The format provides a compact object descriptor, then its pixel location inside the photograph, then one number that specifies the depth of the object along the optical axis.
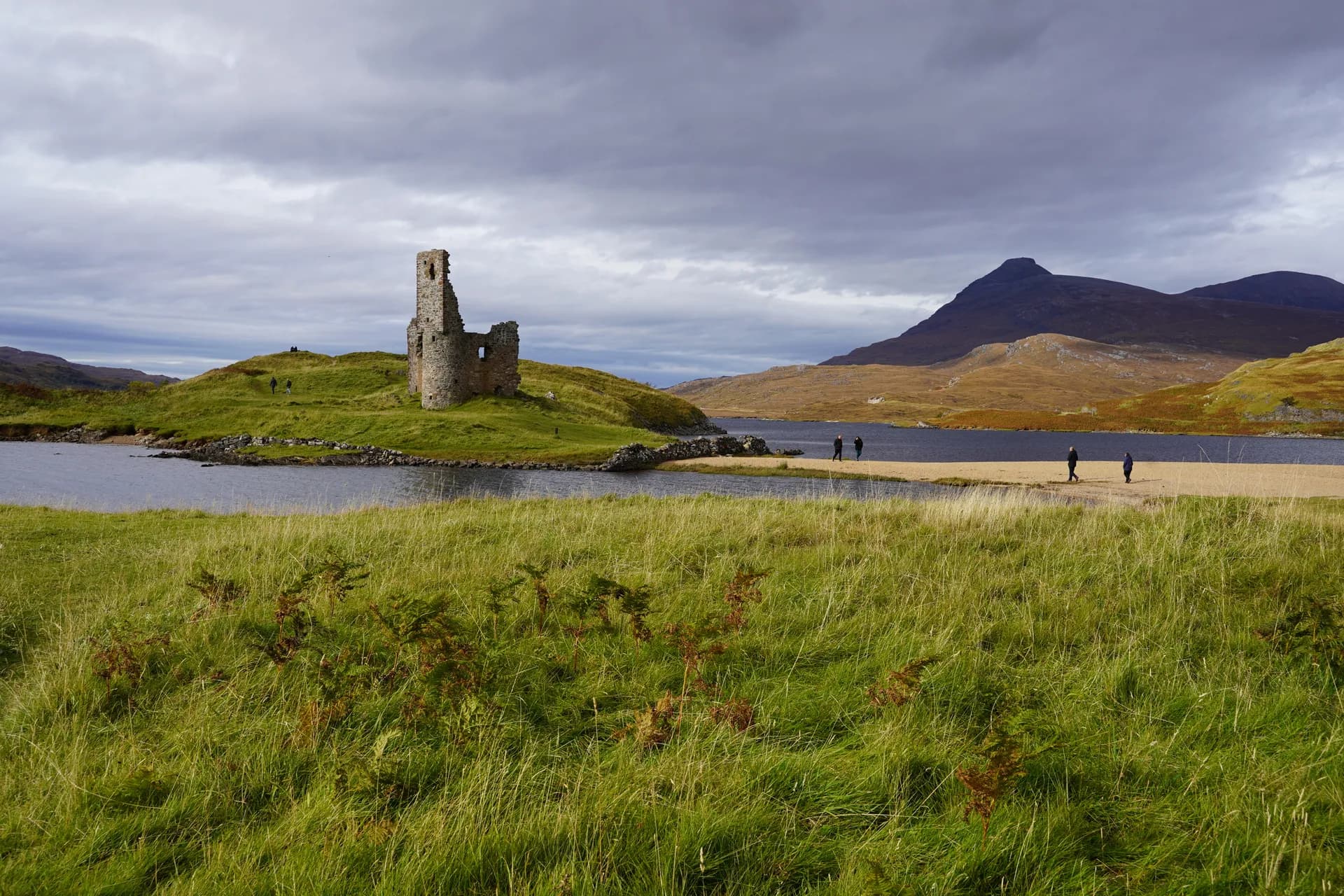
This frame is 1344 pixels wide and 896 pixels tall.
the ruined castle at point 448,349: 58.00
